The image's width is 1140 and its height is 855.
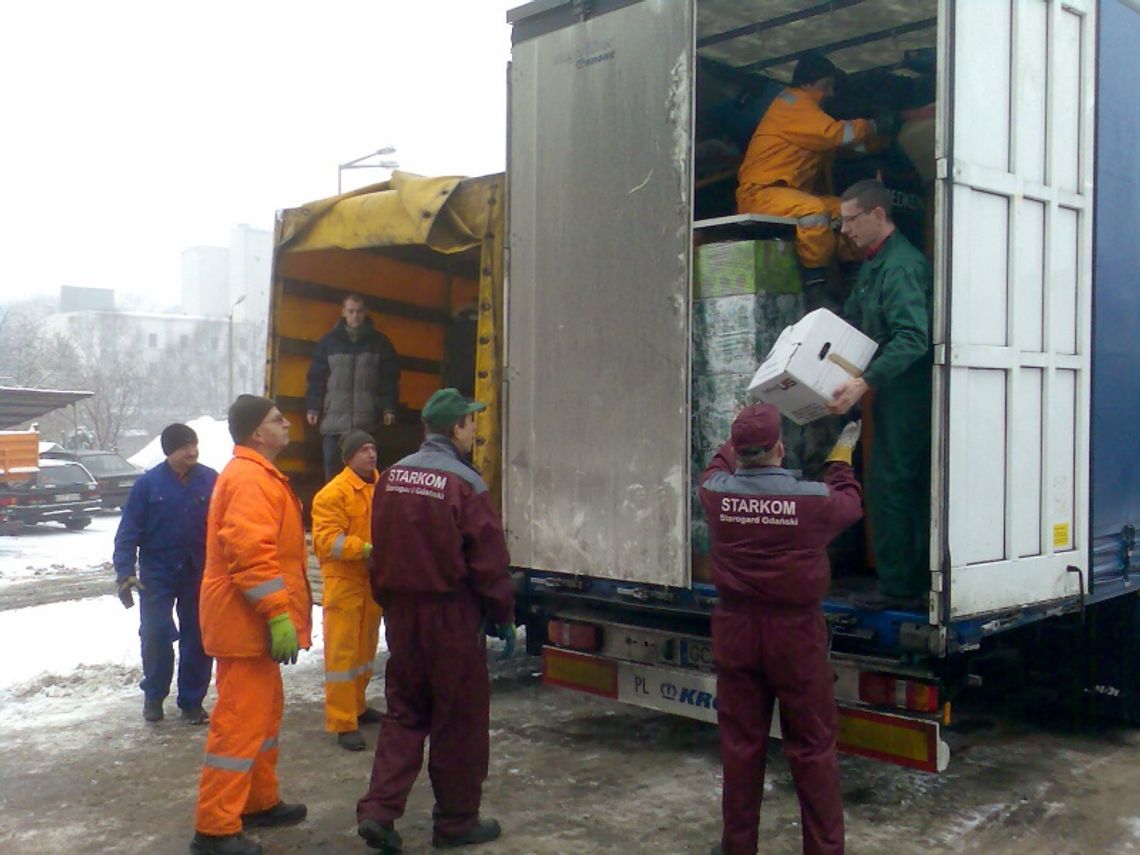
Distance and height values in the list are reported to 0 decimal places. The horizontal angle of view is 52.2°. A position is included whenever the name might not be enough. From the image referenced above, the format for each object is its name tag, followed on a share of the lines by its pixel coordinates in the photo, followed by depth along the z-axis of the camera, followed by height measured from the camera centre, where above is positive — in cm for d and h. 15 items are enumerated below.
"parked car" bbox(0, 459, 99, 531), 1828 -127
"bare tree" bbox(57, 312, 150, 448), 4022 +195
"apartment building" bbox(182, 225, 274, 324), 8788 +1211
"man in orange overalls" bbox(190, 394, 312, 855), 446 -81
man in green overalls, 477 -4
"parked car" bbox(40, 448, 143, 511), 2150 -99
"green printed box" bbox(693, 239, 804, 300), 507 +69
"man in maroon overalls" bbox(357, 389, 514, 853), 451 -81
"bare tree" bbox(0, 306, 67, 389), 4294 +256
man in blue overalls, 668 -88
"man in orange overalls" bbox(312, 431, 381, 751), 611 -88
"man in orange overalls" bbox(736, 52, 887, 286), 547 +133
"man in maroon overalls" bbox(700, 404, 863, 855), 407 -71
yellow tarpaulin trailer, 621 +99
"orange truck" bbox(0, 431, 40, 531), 1795 -66
